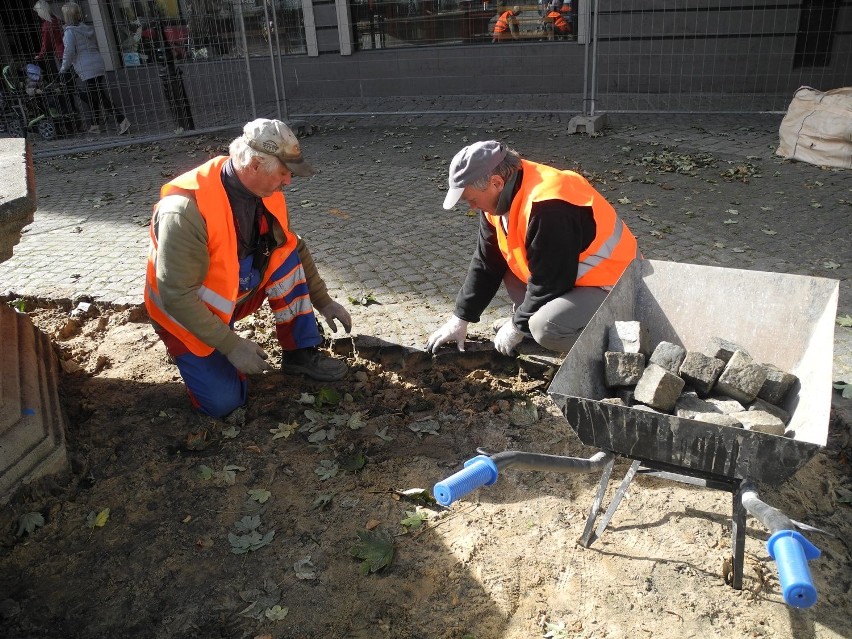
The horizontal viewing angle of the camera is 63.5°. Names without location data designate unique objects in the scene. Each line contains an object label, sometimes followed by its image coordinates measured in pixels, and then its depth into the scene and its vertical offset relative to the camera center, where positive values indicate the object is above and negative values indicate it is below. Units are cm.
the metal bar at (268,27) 1063 +14
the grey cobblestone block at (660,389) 251 -127
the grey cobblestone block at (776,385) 259 -133
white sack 781 -136
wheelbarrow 207 -128
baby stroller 1140 -85
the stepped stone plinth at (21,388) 307 -162
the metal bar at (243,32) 1091 +10
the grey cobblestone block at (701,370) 262 -127
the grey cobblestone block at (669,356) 270 -125
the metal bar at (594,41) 946 -32
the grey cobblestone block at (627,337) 282 -124
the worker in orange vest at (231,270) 337 -115
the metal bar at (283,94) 1096 -89
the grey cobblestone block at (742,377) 256 -128
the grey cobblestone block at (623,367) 270 -129
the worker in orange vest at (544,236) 336 -103
